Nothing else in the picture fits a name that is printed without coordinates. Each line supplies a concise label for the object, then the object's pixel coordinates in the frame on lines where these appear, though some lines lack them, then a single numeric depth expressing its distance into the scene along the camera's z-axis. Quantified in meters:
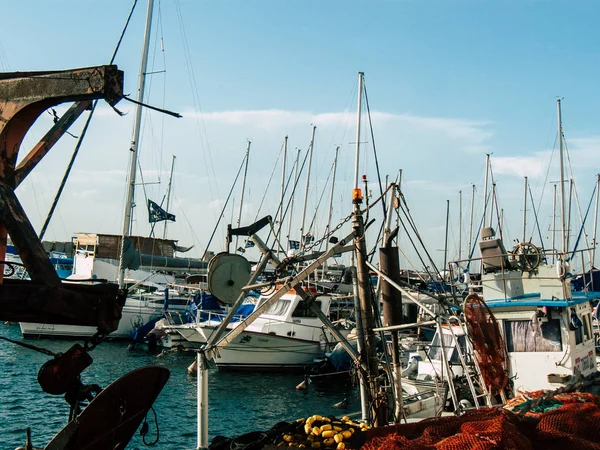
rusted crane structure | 4.29
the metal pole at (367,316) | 9.14
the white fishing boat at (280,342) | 26.41
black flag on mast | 34.66
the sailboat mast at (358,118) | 35.16
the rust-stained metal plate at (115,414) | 5.89
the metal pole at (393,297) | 9.67
